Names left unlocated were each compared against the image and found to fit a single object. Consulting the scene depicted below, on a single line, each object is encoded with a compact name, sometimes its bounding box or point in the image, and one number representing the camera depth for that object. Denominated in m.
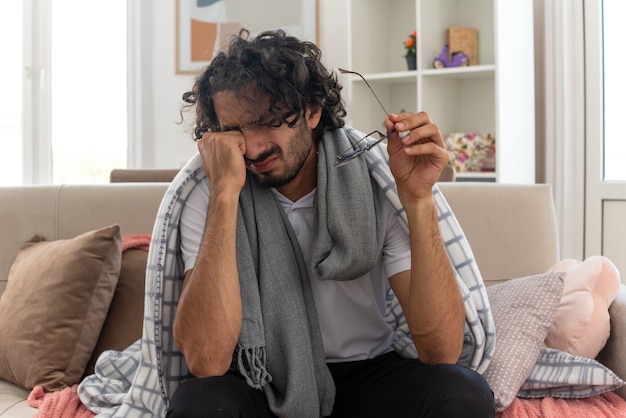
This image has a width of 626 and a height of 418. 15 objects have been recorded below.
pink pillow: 1.87
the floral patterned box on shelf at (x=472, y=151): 3.81
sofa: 2.21
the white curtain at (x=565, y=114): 3.86
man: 1.59
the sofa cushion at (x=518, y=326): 1.76
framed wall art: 4.58
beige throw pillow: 2.00
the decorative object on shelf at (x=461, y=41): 3.83
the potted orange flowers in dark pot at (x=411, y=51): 3.93
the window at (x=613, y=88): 3.87
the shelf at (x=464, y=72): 3.67
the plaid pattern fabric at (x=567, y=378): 1.77
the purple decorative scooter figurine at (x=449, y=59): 3.79
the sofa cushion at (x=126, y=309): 2.12
